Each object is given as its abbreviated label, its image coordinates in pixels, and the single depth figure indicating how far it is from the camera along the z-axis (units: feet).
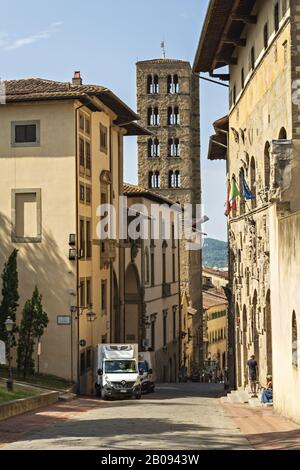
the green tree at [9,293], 124.36
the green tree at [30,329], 122.83
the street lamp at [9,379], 97.09
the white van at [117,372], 123.24
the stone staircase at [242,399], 101.21
